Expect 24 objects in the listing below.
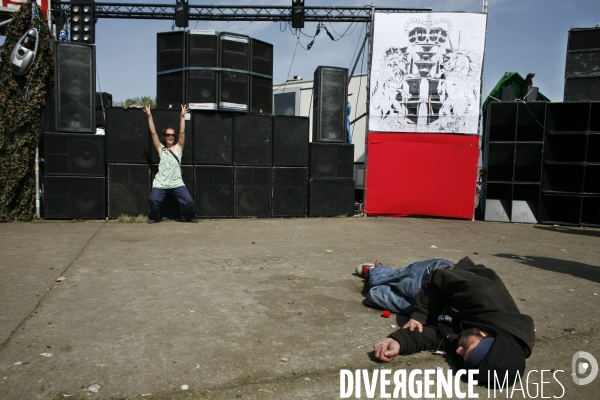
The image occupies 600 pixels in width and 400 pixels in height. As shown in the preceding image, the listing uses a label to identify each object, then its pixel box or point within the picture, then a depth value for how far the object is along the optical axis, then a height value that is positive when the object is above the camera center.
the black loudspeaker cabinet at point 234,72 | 8.21 +1.42
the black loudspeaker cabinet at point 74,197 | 7.54 -0.85
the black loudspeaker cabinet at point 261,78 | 8.52 +1.39
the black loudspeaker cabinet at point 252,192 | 8.38 -0.74
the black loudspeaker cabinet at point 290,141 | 8.64 +0.22
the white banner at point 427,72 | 9.01 +1.69
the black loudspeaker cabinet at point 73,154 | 7.54 -0.14
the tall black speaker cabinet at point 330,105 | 9.12 +0.99
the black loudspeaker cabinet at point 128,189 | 7.79 -0.71
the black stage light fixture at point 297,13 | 14.93 +4.54
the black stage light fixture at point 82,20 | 13.24 +3.63
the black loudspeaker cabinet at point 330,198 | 8.84 -0.84
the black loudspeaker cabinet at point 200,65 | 8.11 +1.48
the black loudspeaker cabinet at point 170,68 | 8.15 +1.44
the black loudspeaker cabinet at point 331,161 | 8.90 -0.12
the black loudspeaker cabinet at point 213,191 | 8.16 -0.72
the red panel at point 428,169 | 9.11 -0.22
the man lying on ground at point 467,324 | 2.19 -0.86
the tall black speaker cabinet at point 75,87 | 7.63 +0.98
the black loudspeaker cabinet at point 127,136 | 7.80 +0.19
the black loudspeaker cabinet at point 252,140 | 8.41 +0.22
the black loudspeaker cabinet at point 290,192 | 8.62 -0.73
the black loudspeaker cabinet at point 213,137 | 8.19 +0.23
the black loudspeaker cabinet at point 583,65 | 8.62 +1.85
